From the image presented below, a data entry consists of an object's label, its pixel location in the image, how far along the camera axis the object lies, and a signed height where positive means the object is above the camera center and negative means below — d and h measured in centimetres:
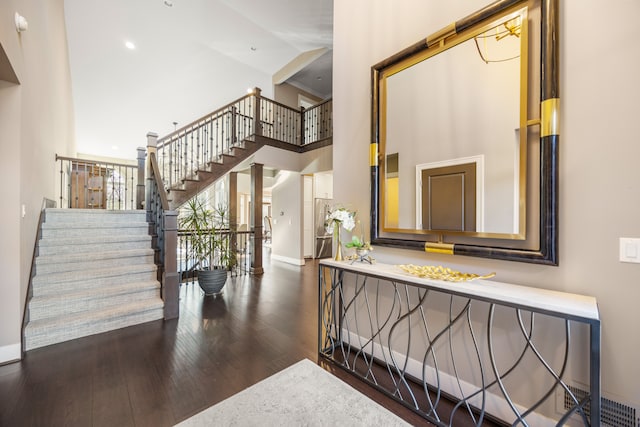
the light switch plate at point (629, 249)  110 -16
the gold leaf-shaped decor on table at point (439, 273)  148 -39
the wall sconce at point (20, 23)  203 +158
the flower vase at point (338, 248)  222 -32
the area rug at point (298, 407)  133 -113
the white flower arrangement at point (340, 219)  207 -5
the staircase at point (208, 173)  457 +78
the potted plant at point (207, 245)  386 -54
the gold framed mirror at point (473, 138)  133 +50
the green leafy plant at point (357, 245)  205 -27
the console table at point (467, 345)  120 -84
